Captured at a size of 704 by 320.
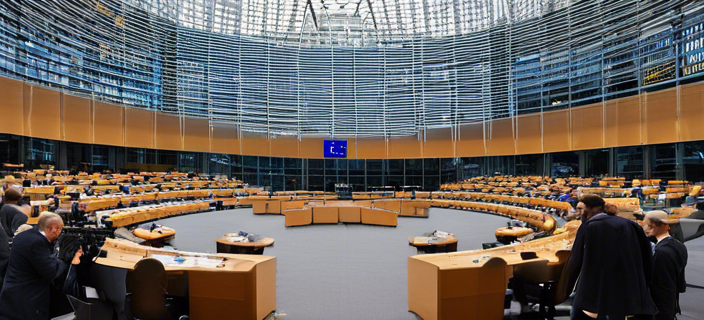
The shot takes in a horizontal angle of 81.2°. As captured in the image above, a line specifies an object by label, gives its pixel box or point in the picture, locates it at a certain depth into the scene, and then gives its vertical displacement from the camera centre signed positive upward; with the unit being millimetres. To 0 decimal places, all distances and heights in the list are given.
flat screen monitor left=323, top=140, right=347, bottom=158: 20141 +823
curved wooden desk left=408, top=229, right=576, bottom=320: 4184 -1262
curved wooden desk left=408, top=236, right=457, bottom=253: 8219 -1590
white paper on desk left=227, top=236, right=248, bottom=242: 8063 -1451
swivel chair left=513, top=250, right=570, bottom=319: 4238 -1211
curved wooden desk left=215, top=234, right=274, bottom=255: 7723 -1533
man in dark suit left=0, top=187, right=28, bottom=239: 4523 -542
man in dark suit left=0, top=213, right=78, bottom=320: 3229 -839
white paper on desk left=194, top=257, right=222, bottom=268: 4385 -1066
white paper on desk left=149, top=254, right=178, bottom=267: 4426 -1043
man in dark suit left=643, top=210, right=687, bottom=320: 3469 -921
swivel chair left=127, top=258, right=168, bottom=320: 3730 -1128
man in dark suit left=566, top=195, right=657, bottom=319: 3070 -789
